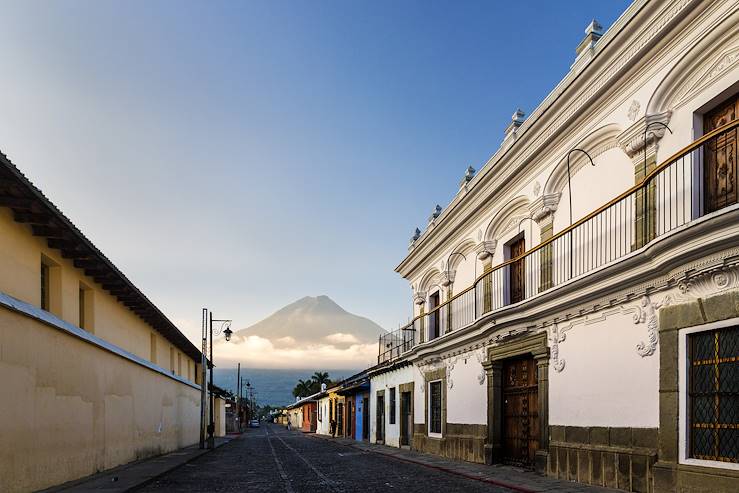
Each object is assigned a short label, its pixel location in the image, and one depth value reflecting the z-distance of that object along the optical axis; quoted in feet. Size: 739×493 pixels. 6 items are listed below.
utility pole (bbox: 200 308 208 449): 94.63
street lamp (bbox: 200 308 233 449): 96.37
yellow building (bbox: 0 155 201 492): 33.60
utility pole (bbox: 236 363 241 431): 256.62
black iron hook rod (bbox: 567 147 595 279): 44.45
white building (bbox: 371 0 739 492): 29.99
